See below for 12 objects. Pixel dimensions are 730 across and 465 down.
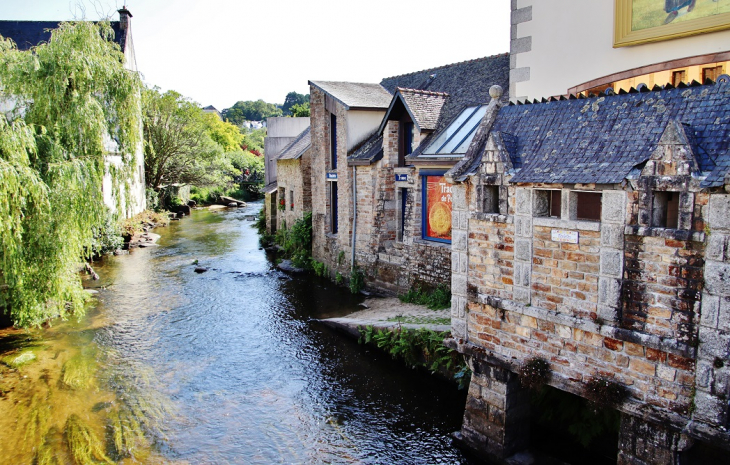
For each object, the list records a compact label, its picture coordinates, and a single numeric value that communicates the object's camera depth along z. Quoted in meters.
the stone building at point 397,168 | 13.77
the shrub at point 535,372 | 6.67
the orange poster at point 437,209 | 13.47
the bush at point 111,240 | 22.78
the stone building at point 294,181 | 21.44
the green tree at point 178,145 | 35.16
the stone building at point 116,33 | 29.07
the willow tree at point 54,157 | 10.80
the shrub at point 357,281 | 16.81
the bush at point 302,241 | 20.44
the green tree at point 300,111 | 45.94
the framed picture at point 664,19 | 7.67
